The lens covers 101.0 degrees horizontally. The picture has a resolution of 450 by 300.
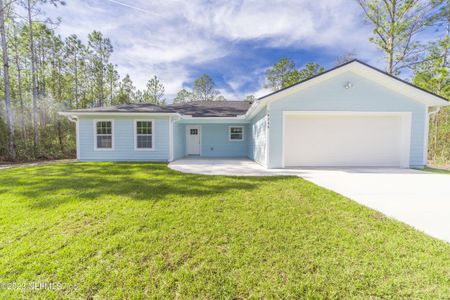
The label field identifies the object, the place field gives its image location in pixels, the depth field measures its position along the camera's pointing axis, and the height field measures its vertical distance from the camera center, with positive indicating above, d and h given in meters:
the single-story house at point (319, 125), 7.43 +0.65
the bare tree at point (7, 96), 9.23 +2.18
